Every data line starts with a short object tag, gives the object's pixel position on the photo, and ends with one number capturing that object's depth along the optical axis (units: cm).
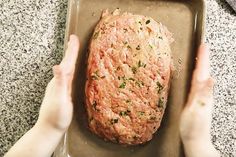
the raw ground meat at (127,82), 88
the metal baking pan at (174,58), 91
